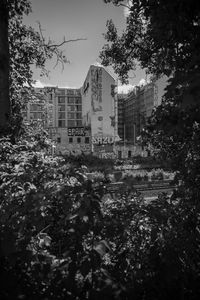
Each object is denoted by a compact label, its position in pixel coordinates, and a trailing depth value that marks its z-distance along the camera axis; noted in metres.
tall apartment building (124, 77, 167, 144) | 96.81
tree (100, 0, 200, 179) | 2.75
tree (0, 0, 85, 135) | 8.27
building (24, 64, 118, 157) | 69.56
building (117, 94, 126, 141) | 137.75
